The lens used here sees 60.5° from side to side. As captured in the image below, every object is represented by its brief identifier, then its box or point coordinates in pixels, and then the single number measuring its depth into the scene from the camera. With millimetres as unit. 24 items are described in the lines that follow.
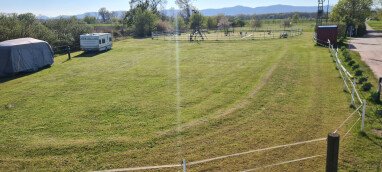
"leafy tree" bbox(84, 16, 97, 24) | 117625
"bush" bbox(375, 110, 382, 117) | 11430
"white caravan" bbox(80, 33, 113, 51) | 33875
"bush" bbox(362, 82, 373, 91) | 14805
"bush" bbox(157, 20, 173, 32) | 68188
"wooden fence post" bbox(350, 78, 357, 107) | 12727
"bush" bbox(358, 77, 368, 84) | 15995
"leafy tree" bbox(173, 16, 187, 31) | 75688
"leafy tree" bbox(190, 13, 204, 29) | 73500
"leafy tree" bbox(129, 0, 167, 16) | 91562
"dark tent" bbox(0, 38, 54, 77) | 22250
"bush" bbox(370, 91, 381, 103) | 12966
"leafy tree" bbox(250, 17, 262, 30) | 82650
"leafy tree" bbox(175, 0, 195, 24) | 104188
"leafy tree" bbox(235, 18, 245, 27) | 88562
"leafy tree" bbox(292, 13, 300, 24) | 97719
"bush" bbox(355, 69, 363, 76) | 17625
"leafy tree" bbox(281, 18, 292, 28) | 81238
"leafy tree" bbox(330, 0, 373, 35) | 46406
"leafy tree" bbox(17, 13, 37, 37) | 31980
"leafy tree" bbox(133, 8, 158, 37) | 59812
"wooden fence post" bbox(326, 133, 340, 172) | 5612
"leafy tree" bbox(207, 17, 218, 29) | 83875
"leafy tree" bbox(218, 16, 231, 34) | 83238
